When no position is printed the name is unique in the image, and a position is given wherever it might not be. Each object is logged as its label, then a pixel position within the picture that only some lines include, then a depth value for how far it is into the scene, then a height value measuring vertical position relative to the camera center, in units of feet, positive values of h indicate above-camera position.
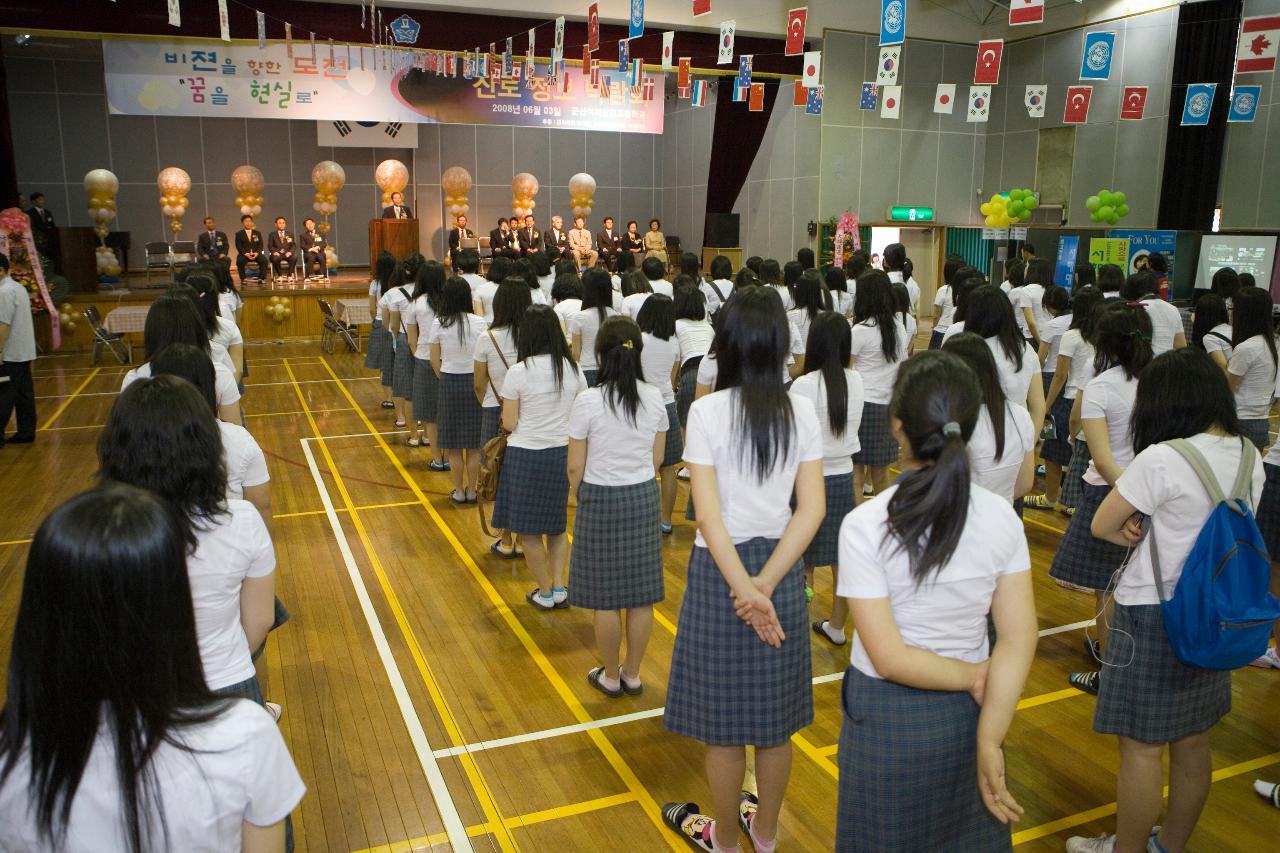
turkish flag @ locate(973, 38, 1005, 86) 32.55 +5.35
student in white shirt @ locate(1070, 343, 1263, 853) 7.38 -2.85
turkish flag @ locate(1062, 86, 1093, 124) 35.17 +4.41
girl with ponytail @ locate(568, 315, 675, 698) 10.66 -2.93
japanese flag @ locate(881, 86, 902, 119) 36.33 +4.51
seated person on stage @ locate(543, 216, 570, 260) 52.90 -1.17
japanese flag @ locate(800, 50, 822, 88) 33.94 +5.38
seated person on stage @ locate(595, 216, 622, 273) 54.19 -1.47
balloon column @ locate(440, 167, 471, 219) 52.60 +1.31
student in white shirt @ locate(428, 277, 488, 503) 17.76 -2.84
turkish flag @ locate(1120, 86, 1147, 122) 34.50 +4.41
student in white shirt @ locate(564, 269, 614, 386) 16.92 -1.70
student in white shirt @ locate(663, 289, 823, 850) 7.45 -2.71
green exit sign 50.49 +0.43
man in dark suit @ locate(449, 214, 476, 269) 50.79 -1.06
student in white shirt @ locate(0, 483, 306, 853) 3.67 -1.95
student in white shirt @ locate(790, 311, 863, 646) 11.43 -2.21
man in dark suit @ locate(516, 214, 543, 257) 51.70 -1.23
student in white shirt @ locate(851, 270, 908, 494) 15.44 -2.16
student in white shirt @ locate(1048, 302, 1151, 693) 10.53 -2.28
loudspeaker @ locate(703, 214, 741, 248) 54.75 -0.71
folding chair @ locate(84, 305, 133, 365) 35.22 -4.88
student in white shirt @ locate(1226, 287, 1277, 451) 13.69 -1.74
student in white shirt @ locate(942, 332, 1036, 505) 8.64 -2.05
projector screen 37.29 -1.03
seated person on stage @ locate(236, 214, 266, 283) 46.01 -1.84
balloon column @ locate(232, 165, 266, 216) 47.91 +1.02
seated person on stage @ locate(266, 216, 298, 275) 47.65 -2.01
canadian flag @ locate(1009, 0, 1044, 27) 26.40 +5.82
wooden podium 48.24 -1.17
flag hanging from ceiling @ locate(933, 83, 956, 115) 37.40 +4.86
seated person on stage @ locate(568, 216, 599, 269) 53.34 -1.58
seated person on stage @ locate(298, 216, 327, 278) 49.60 -1.91
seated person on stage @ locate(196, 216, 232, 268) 44.60 -1.69
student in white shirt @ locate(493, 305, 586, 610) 12.78 -2.89
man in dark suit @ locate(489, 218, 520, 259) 51.06 -1.36
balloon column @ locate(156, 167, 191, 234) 46.78 +0.66
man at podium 49.47 +0.15
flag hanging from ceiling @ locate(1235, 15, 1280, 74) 29.22 +5.52
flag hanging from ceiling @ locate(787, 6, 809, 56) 31.48 +6.20
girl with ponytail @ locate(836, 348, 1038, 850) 5.46 -2.26
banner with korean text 36.68 +4.92
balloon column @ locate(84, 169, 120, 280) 44.96 -0.05
